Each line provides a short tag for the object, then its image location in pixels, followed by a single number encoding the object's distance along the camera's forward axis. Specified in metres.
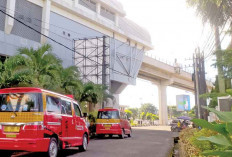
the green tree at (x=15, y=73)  12.73
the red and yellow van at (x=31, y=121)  6.32
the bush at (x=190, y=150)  5.67
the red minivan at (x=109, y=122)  15.43
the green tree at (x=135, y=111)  111.62
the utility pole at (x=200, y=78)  19.97
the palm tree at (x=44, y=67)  13.80
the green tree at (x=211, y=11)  18.69
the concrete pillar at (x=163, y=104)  52.47
